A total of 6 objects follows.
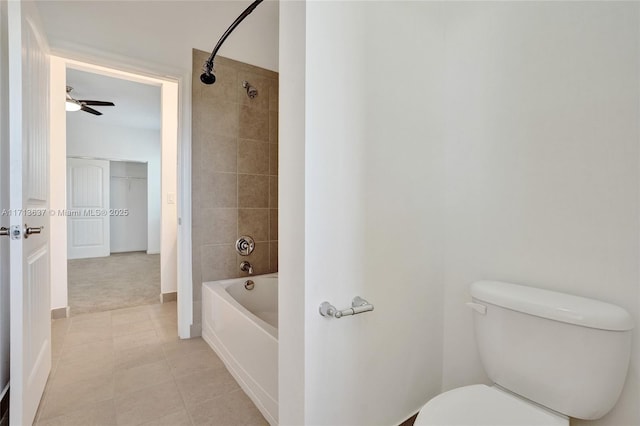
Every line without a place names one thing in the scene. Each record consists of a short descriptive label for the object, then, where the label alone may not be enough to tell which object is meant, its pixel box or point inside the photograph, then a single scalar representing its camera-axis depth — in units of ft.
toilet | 2.76
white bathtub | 4.61
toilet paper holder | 3.06
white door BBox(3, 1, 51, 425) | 3.83
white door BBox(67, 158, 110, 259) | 16.98
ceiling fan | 10.54
